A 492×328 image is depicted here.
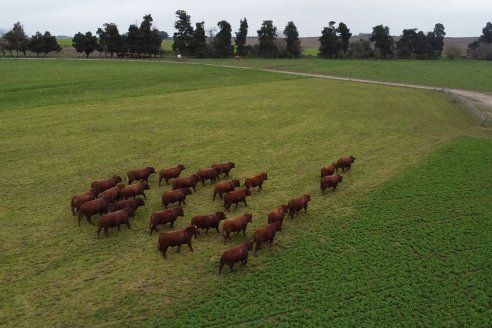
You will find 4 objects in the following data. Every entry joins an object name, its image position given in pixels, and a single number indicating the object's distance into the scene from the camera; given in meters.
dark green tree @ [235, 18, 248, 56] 110.88
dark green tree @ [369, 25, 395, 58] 117.38
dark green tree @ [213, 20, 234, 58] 107.38
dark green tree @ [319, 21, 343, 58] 113.19
